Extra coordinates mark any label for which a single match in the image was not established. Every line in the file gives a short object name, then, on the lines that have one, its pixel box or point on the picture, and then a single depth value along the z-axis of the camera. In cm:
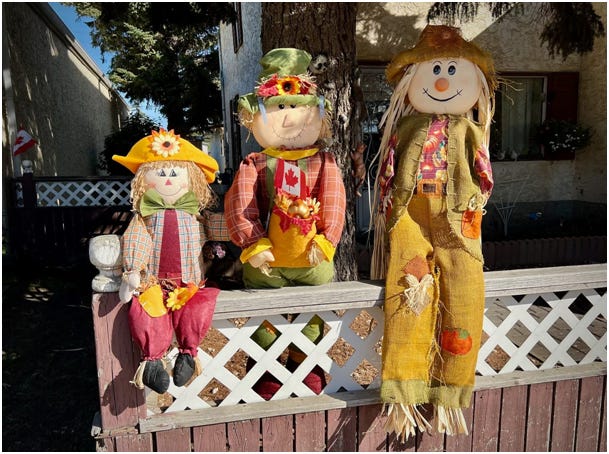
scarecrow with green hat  208
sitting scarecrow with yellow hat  186
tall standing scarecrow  206
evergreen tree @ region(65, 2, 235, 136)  1498
